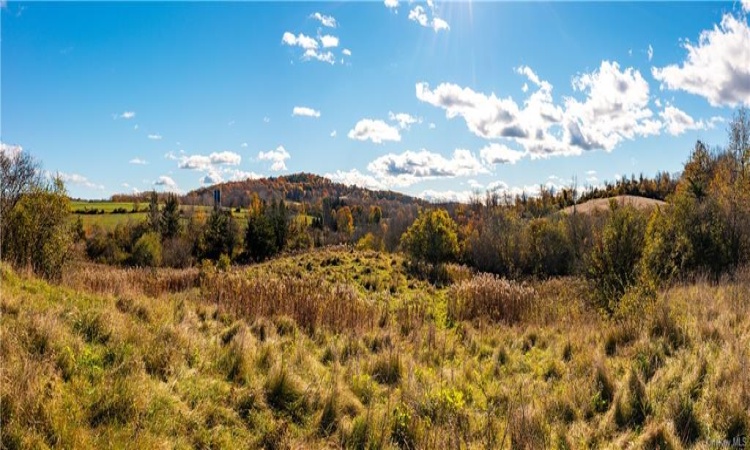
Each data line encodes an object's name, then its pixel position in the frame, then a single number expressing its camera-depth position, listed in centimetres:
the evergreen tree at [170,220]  5375
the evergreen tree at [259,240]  4809
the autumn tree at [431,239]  3272
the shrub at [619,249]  1034
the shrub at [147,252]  4319
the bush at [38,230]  1233
